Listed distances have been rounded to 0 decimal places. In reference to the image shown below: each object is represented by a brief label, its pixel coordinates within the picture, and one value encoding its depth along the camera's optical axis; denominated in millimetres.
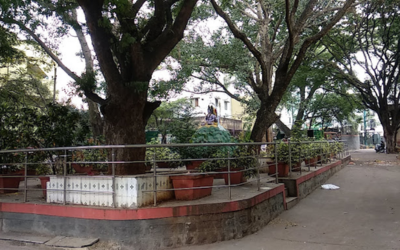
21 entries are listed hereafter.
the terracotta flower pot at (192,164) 8725
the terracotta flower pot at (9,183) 6723
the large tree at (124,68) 5719
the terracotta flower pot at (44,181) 5895
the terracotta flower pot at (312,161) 10036
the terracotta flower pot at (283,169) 8039
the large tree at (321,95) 20359
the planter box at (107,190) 4582
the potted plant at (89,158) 7965
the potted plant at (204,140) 8305
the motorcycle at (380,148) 26938
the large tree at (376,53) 17984
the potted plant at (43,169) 7345
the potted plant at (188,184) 5121
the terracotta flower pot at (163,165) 9856
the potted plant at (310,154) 9567
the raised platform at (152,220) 4543
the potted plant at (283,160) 8008
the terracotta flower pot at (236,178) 6653
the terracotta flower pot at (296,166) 8793
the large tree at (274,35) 8539
